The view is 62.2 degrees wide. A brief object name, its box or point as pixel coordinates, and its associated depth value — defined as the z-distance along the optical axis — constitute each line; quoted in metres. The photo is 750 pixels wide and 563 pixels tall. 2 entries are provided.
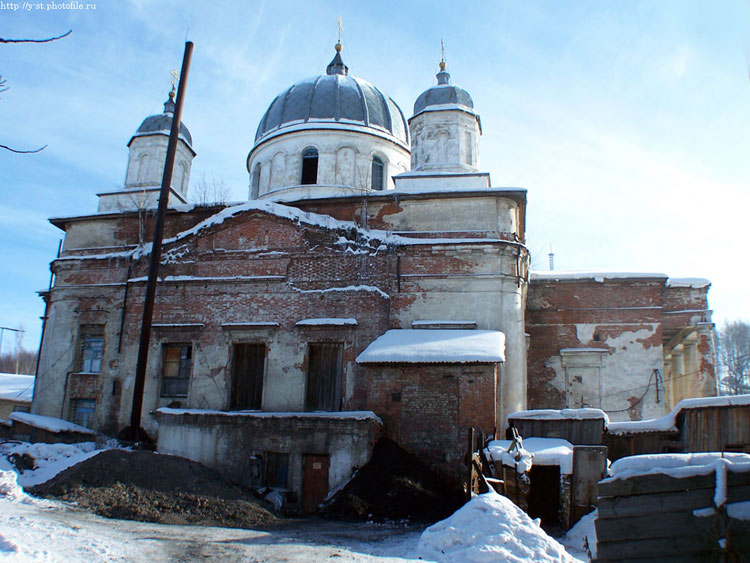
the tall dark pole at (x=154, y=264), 13.84
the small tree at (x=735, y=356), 48.24
